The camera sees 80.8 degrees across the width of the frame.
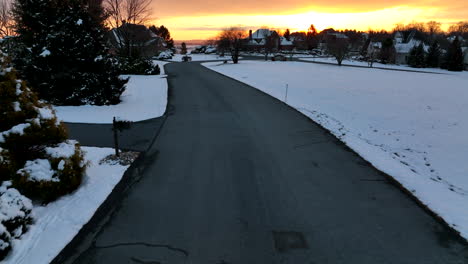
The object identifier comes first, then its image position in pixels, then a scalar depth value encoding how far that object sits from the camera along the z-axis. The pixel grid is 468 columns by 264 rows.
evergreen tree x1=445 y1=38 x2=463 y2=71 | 47.09
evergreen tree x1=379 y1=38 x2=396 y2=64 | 59.78
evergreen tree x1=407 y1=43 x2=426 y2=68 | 51.62
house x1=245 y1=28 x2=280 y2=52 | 96.94
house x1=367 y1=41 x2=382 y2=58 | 67.80
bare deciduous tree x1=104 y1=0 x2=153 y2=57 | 40.31
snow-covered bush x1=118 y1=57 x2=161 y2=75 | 32.66
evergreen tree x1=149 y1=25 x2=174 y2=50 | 106.51
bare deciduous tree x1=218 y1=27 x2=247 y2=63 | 66.44
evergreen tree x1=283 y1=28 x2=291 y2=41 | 121.26
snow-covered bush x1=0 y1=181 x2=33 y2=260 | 4.48
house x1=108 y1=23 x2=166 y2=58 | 40.44
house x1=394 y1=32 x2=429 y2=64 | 61.06
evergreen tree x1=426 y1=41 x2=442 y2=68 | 51.75
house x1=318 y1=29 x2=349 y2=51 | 103.64
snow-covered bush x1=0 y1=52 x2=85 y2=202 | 5.69
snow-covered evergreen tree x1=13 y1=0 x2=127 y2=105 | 14.11
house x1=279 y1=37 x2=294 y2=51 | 105.75
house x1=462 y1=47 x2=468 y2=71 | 53.53
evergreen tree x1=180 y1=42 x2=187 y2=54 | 104.76
